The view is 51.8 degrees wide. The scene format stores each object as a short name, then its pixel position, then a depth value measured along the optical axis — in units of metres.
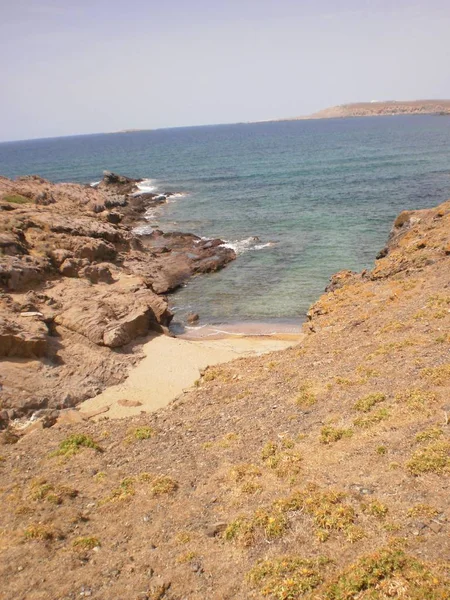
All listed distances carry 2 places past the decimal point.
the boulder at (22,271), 27.03
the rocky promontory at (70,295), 22.30
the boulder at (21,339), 22.28
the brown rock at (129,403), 21.73
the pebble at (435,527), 9.36
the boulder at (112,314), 26.12
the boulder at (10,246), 29.66
